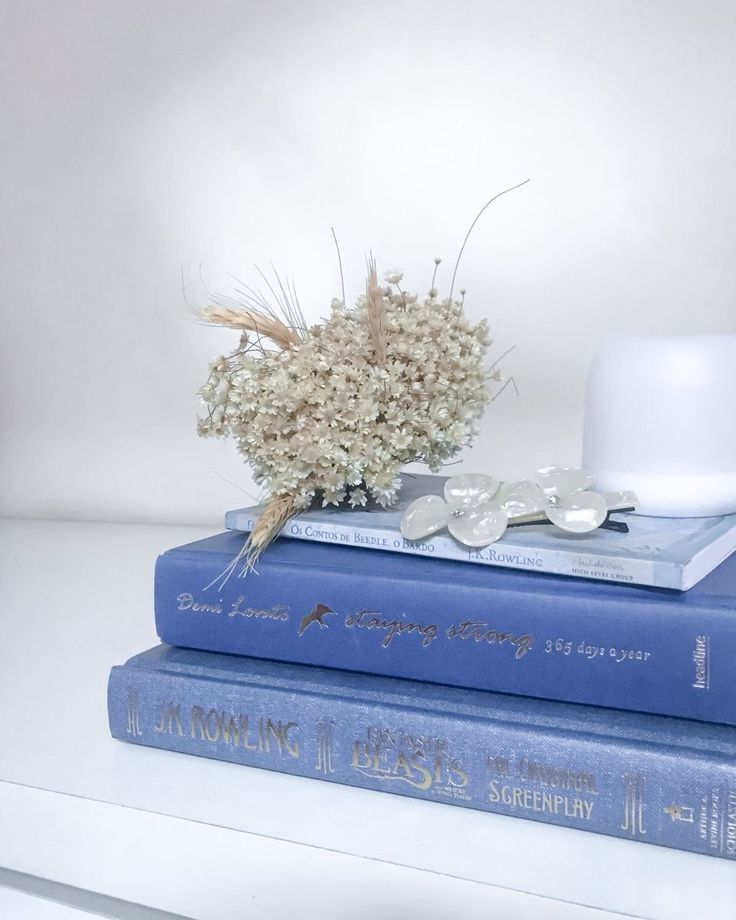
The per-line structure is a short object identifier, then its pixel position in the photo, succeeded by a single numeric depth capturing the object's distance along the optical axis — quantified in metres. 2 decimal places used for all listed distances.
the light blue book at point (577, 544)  0.49
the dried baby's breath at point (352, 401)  0.59
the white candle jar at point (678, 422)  0.60
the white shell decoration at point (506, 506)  0.54
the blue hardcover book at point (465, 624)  0.48
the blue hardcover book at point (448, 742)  0.45
